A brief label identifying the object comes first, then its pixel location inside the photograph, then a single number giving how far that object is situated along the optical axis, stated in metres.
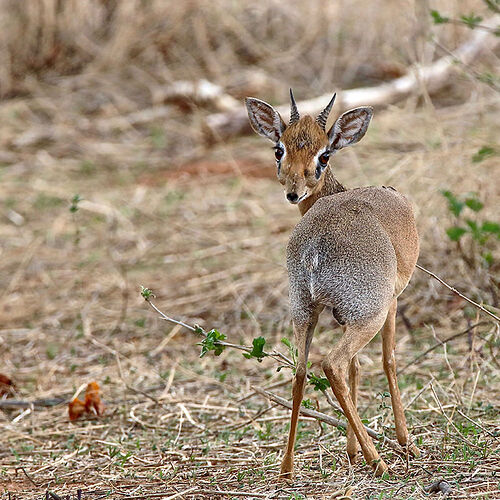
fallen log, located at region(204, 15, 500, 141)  19.41
